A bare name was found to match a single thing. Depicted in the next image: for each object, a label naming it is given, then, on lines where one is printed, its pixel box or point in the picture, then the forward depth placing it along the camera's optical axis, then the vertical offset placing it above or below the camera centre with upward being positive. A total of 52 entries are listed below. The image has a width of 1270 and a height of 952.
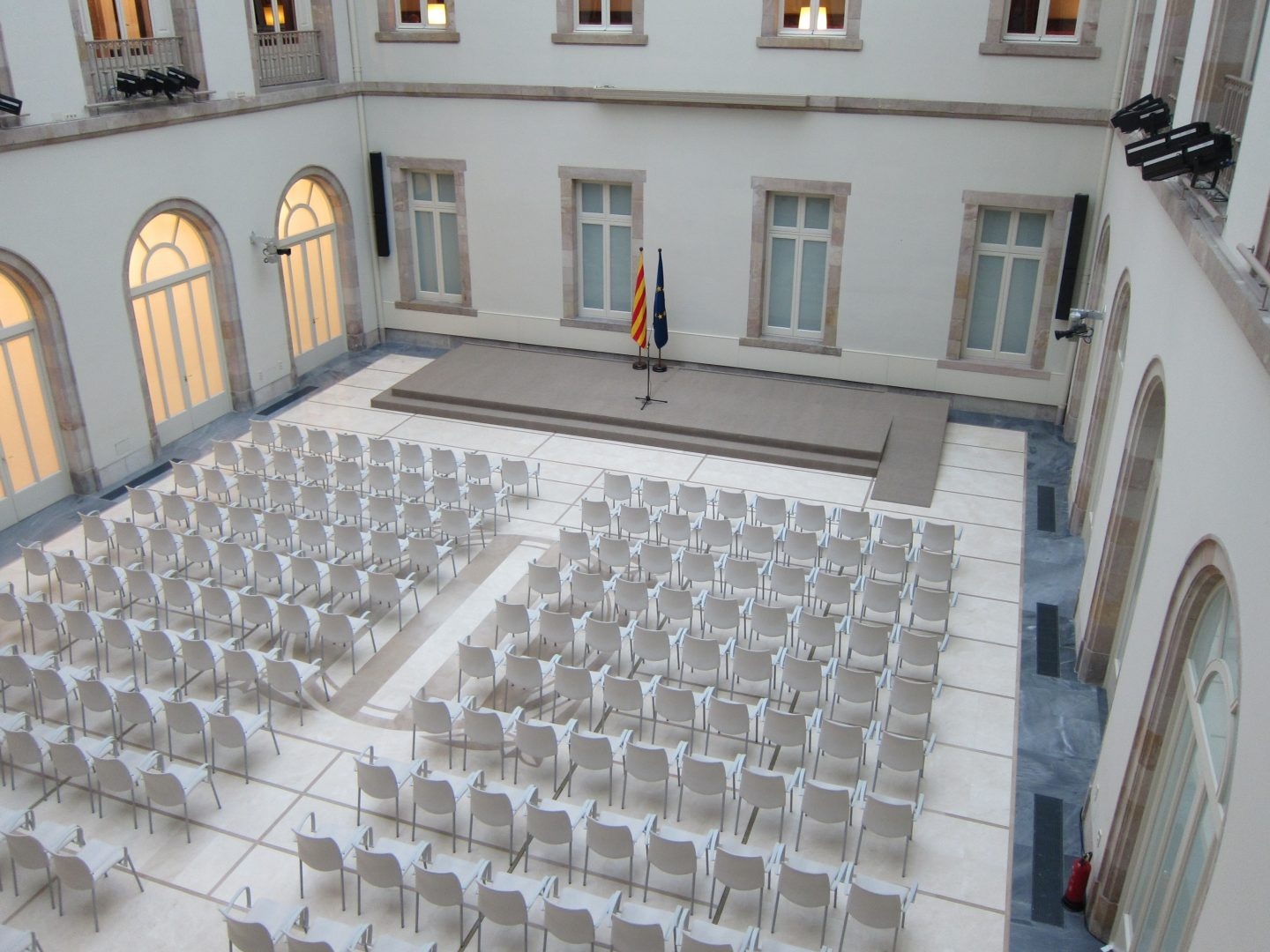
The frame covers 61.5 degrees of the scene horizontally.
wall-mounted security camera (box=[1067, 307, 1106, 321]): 12.55 -3.29
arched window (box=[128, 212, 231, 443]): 14.62 -4.10
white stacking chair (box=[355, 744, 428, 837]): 7.95 -5.29
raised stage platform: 14.61 -5.43
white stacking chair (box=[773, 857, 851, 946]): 6.81 -5.16
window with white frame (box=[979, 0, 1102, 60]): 14.46 -0.21
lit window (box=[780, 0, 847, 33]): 15.62 -0.04
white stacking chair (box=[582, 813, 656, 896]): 7.24 -5.20
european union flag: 16.73 -4.41
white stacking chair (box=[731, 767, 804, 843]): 7.71 -5.18
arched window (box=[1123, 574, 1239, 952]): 5.34 -3.87
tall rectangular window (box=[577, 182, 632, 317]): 17.72 -3.67
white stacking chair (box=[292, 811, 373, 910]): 7.20 -5.29
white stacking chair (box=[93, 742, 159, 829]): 7.89 -5.28
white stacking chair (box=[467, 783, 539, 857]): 7.59 -5.25
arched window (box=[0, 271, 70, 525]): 12.68 -4.59
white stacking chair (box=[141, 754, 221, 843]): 7.77 -5.28
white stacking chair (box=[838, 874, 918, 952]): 6.67 -5.18
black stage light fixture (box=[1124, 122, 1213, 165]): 7.41 -0.84
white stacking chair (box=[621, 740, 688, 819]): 8.00 -5.19
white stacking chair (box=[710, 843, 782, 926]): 6.93 -5.15
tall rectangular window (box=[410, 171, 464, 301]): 18.73 -3.64
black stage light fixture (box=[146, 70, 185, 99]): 13.81 -0.86
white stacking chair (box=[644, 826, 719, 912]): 7.07 -5.17
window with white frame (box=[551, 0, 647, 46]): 16.53 -0.16
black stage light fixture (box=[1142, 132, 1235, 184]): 7.15 -0.92
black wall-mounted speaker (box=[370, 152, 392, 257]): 18.50 -3.16
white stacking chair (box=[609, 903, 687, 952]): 6.44 -5.19
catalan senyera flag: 15.84 -4.21
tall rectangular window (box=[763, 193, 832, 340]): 16.67 -3.69
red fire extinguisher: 7.43 -5.60
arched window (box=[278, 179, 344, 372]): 17.41 -4.00
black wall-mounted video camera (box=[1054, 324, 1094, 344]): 13.16 -3.65
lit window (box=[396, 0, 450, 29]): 17.66 -0.03
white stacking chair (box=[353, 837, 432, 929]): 7.05 -5.27
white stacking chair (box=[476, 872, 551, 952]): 6.73 -5.27
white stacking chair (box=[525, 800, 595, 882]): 7.41 -5.23
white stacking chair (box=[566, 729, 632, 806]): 8.12 -5.19
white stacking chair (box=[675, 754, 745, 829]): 7.84 -5.19
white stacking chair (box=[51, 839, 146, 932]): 7.05 -5.32
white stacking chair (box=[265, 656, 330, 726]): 9.07 -5.21
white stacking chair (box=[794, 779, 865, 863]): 7.55 -5.18
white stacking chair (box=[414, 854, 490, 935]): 6.89 -5.27
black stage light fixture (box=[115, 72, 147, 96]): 13.38 -0.84
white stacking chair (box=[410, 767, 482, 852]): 7.71 -5.24
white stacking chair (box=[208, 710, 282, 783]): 8.41 -5.26
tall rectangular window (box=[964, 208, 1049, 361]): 15.73 -3.72
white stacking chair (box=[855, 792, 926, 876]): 7.38 -5.14
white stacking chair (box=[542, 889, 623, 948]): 6.59 -5.24
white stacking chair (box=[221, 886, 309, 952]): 6.45 -5.29
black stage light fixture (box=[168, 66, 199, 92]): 14.09 -0.82
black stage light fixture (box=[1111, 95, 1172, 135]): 9.58 -0.89
